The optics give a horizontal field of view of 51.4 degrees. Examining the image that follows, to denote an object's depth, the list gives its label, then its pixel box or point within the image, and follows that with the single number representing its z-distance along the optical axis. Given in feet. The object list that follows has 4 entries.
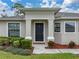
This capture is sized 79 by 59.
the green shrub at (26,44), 25.73
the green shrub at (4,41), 28.64
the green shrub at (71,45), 28.69
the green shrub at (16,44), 25.79
